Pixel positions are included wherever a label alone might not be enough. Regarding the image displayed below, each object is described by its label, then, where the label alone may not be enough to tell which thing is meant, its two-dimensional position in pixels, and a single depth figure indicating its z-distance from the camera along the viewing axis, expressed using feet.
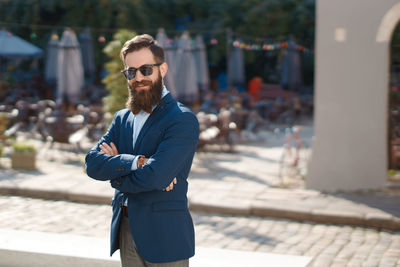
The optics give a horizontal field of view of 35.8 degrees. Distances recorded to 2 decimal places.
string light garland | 60.99
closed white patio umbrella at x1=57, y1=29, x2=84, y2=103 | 49.70
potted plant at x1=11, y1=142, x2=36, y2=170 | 32.22
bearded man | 9.34
